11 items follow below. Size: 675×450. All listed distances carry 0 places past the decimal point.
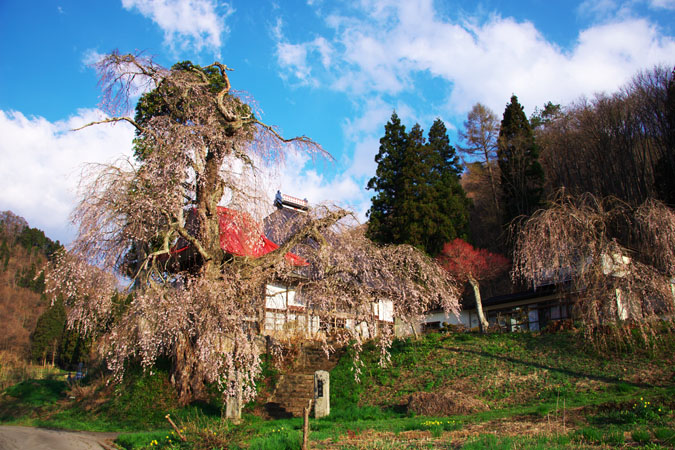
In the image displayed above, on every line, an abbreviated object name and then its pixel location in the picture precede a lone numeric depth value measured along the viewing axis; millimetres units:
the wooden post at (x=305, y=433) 6531
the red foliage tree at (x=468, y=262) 25144
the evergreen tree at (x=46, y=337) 42219
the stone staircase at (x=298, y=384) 13289
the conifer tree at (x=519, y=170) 30797
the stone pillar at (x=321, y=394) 12336
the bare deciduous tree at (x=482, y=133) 43969
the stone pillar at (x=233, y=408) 11531
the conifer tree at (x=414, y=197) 28016
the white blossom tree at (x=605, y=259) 12664
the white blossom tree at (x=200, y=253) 10109
